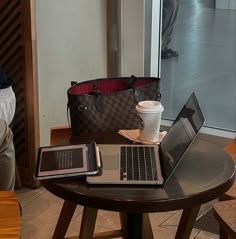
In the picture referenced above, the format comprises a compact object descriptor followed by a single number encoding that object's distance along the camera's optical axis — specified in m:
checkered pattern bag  1.82
